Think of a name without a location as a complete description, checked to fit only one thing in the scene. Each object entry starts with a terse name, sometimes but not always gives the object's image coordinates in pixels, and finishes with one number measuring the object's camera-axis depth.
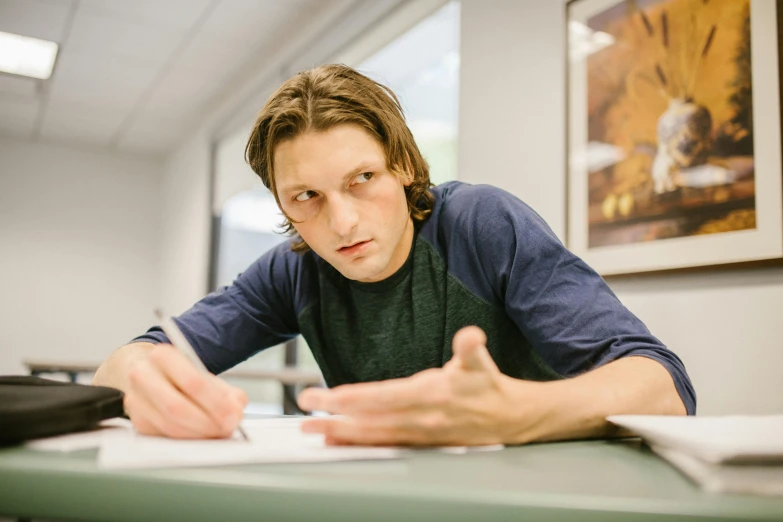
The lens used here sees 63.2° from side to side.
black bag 0.50
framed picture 1.66
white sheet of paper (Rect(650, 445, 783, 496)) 0.40
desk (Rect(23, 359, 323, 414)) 3.02
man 0.60
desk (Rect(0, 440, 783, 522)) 0.36
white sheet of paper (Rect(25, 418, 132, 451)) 0.51
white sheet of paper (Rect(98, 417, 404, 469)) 0.44
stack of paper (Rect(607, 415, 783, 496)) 0.41
